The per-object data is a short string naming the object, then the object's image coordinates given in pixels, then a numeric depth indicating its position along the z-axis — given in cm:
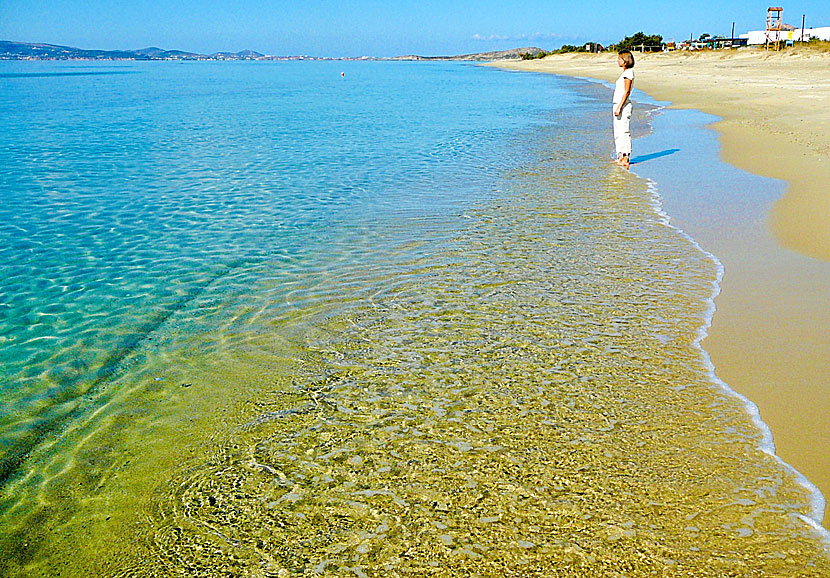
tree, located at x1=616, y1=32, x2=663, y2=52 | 9056
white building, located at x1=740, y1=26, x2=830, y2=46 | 7180
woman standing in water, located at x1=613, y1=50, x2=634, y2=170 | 1215
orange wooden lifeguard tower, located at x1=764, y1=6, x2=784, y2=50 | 6477
